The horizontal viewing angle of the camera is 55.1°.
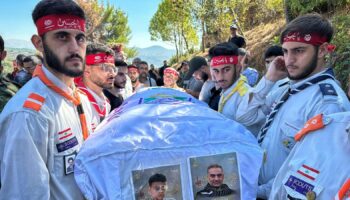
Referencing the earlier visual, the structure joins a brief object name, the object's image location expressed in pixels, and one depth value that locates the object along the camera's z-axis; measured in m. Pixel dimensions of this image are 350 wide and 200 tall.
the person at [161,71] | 10.95
